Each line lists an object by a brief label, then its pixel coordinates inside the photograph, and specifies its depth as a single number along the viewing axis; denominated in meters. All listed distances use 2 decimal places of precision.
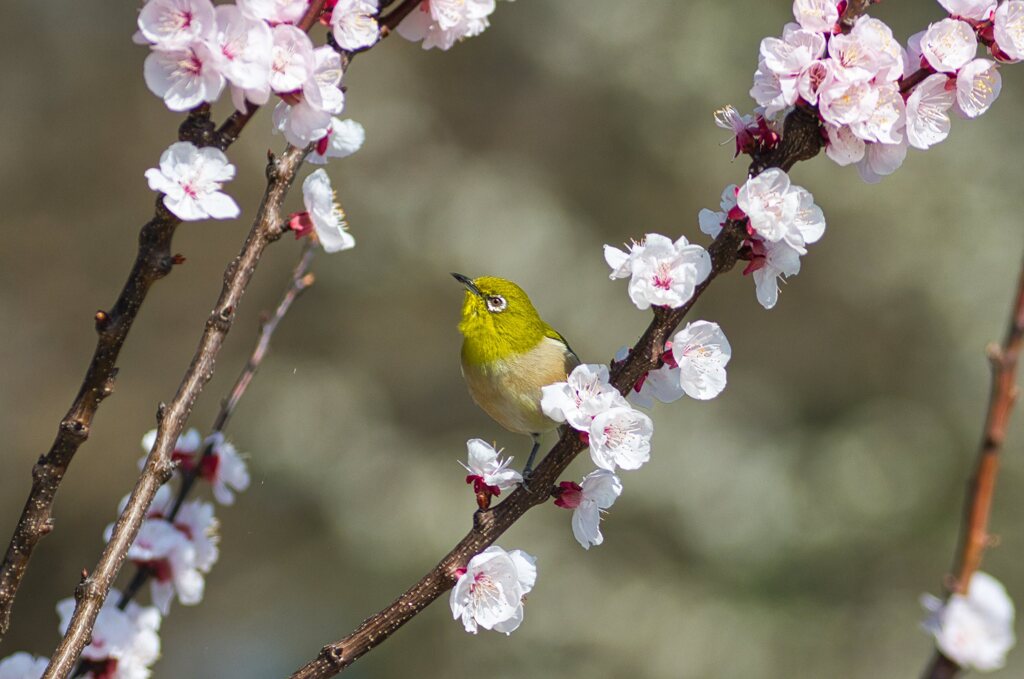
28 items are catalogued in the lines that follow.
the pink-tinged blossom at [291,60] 4.26
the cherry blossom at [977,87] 4.29
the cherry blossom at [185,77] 4.25
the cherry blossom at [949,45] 4.29
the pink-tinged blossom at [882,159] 4.30
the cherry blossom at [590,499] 4.31
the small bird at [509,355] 4.46
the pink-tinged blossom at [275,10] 4.25
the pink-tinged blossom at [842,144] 4.28
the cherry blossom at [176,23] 4.25
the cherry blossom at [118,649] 4.36
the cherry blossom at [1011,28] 4.29
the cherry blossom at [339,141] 4.32
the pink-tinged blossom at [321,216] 4.31
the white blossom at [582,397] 4.28
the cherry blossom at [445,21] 4.31
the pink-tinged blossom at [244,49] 4.25
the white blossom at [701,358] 4.29
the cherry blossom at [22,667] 4.32
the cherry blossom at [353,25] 4.28
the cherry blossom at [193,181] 4.26
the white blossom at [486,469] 4.31
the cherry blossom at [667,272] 4.27
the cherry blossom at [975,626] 4.15
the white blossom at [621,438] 4.27
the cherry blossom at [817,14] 4.28
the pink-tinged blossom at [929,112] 4.29
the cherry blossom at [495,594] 4.29
